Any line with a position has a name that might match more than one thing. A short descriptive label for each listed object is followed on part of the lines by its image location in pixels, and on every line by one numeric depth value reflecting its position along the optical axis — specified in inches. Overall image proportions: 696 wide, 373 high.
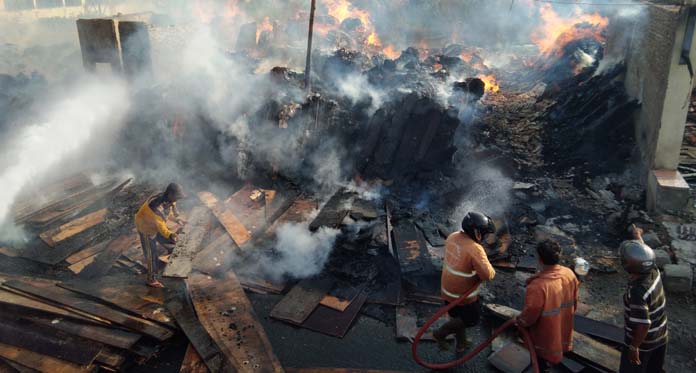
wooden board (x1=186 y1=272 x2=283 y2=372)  220.5
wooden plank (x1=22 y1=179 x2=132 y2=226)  342.0
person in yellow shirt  274.1
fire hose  175.5
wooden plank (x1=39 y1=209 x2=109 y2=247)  321.4
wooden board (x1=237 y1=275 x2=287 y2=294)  285.4
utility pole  468.4
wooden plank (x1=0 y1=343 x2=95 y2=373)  209.8
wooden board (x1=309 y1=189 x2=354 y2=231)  331.3
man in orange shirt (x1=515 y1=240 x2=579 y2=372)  172.7
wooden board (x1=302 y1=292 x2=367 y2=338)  253.0
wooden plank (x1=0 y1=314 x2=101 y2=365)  215.6
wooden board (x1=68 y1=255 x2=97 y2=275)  299.6
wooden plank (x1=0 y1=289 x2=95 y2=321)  240.1
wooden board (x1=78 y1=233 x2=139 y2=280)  298.7
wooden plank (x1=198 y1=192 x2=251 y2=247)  330.3
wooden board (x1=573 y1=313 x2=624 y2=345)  237.1
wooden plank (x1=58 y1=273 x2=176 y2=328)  244.8
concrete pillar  352.2
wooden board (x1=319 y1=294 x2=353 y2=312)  267.7
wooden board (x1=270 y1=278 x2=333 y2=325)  261.1
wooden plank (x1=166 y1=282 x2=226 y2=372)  215.0
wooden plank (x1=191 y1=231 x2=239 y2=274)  302.0
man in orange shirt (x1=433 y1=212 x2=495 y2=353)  193.8
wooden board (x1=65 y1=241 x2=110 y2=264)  308.8
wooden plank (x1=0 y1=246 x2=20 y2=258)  311.0
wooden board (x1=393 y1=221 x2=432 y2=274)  283.9
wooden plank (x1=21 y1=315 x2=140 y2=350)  222.7
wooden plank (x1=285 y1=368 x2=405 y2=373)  216.2
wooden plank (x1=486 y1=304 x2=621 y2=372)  215.9
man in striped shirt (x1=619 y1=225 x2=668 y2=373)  170.7
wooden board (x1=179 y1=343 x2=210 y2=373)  211.9
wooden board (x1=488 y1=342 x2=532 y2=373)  220.2
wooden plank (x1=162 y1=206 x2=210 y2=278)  294.8
